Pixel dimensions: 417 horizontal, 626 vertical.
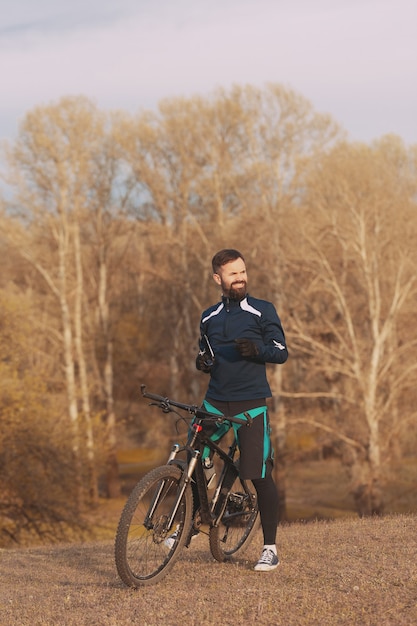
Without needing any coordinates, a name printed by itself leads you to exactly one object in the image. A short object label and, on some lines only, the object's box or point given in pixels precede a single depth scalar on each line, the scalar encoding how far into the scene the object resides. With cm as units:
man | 1136
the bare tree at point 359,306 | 5370
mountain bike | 1042
